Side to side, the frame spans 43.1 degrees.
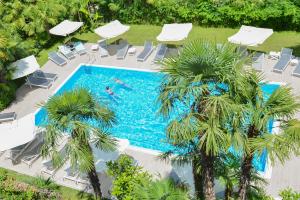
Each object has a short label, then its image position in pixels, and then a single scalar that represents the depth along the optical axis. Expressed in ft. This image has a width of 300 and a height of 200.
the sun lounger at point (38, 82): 74.43
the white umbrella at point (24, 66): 71.07
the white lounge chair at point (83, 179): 51.57
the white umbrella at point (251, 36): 68.33
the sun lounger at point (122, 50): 80.28
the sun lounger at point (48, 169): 54.19
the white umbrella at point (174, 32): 74.22
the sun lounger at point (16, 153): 57.57
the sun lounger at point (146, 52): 78.02
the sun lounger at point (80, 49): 84.07
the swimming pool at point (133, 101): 61.98
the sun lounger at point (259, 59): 68.96
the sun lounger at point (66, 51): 82.94
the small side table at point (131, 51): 81.15
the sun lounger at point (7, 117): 65.41
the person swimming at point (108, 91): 71.31
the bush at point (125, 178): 41.68
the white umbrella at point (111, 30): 80.74
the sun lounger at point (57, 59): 81.07
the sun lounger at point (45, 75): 75.73
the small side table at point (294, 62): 69.00
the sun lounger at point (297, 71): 66.47
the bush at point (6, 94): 69.60
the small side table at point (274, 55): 71.47
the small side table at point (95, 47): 83.97
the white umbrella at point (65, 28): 83.05
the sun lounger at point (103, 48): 82.07
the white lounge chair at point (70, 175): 51.93
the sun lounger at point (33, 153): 56.65
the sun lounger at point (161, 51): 76.29
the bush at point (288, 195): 37.80
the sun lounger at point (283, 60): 68.08
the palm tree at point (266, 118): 29.91
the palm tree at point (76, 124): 40.24
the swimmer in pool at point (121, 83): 73.74
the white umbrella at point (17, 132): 54.34
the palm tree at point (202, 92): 30.37
